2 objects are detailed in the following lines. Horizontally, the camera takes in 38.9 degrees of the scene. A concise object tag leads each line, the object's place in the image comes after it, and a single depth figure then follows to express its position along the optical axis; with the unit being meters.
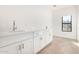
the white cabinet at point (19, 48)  1.37
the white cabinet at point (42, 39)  1.46
